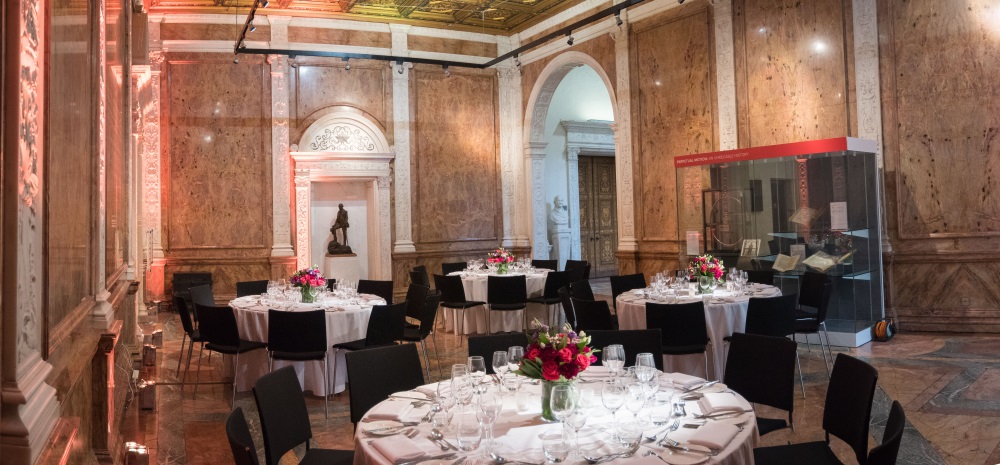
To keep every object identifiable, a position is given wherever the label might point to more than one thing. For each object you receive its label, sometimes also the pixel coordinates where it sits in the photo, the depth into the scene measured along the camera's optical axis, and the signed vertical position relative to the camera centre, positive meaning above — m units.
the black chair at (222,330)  5.49 -0.62
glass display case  7.19 +0.19
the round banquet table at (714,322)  5.49 -0.68
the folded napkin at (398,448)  2.21 -0.66
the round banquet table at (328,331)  5.69 -0.67
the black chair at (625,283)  7.14 -0.44
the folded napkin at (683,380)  3.05 -0.63
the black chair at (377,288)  7.39 -0.43
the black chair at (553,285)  8.40 -0.51
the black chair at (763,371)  3.32 -0.66
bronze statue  12.14 +0.30
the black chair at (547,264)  10.11 -0.31
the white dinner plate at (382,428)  2.47 -0.65
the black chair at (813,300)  5.92 -0.59
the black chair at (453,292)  8.02 -0.54
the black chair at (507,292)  7.82 -0.53
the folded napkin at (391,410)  2.67 -0.64
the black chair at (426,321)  6.12 -0.67
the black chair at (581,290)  6.64 -0.46
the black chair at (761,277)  7.19 -0.41
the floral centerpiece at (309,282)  6.18 -0.29
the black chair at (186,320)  6.02 -0.58
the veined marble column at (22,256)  1.76 +0.00
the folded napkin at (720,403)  2.63 -0.64
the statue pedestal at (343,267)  12.17 -0.31
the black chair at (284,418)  2.75 -0.70
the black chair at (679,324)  5.06 -0.62
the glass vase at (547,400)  2.55 -0.58
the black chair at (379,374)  3.30 -0.62
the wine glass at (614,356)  2.69 -0.46
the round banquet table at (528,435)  2.18 -0.65
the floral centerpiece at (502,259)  9.02 -0.20
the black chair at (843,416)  2.62 -0.72
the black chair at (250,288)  7.43 -0.39
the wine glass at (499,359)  2.76 -0.45
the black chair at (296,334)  5.23 -0.63
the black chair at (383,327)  5.43 -0.63
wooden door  15.38 +0.60
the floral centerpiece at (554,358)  2.46 -0.41
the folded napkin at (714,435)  2.25 -0.65
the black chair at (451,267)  10.02 -0.31
